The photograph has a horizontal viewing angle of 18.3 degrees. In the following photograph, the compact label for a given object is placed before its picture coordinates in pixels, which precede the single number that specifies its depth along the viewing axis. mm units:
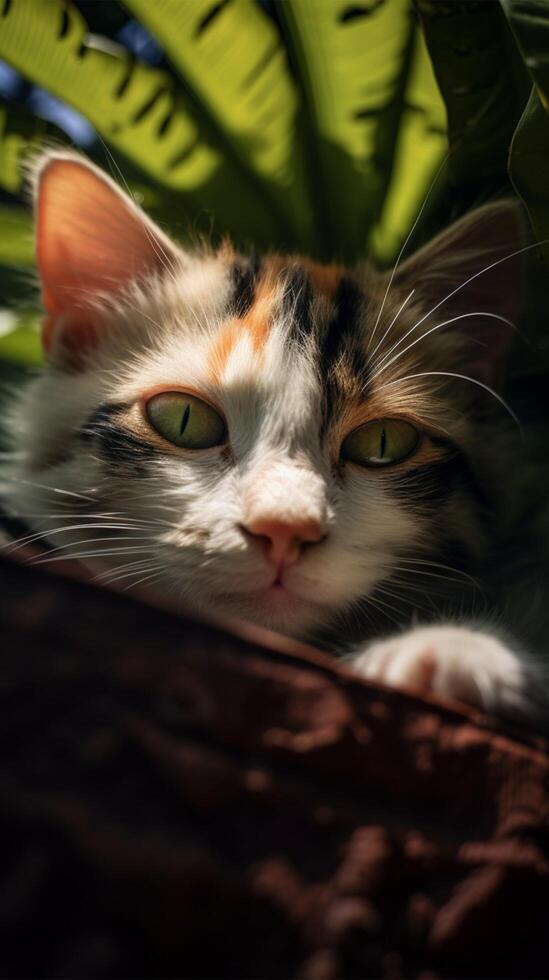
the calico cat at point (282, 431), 325
